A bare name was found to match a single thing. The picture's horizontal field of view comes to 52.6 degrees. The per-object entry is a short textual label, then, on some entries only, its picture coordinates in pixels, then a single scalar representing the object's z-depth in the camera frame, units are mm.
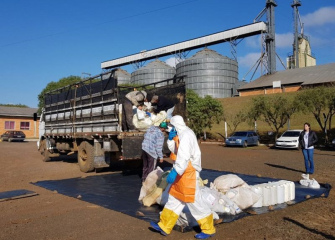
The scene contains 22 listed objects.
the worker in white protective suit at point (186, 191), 4734
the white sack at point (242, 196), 6133
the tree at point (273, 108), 27312
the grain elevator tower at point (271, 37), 55156
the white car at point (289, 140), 22469
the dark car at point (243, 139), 26162
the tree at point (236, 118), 32688
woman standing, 10312
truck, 10094
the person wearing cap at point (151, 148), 8391
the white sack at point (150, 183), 6977
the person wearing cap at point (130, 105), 9992
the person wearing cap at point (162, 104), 9962
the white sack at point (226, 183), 6410
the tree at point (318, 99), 24086
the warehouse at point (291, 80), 45000
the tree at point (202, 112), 33781
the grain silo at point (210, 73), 55438
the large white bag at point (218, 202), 5525
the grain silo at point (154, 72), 62094
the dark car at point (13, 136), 38281
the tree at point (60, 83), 48831
